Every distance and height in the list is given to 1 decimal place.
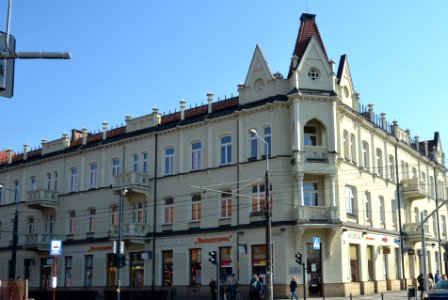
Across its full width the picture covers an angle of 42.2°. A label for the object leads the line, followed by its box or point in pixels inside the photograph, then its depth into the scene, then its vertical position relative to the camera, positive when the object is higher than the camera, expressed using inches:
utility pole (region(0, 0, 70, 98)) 464.1 +164.3
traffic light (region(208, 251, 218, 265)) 1277.1 +17.4
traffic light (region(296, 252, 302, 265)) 1261.1 +16.7
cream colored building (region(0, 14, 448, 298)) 1478.8 +213.4
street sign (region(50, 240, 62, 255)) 1112.4 +36.5
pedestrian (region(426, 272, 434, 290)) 1553.3 -41.1
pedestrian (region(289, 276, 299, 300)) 1306.6 -49.4
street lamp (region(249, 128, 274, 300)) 1092.5 +1.6
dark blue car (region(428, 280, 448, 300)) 999.0 -44.4
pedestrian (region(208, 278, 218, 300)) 1425.9 -53.1
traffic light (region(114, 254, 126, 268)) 1258.6 +13.2
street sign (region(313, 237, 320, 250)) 1331.2 +51.6
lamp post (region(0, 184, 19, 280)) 1710.9 +71.0
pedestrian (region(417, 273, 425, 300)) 1374.5 -44.3
